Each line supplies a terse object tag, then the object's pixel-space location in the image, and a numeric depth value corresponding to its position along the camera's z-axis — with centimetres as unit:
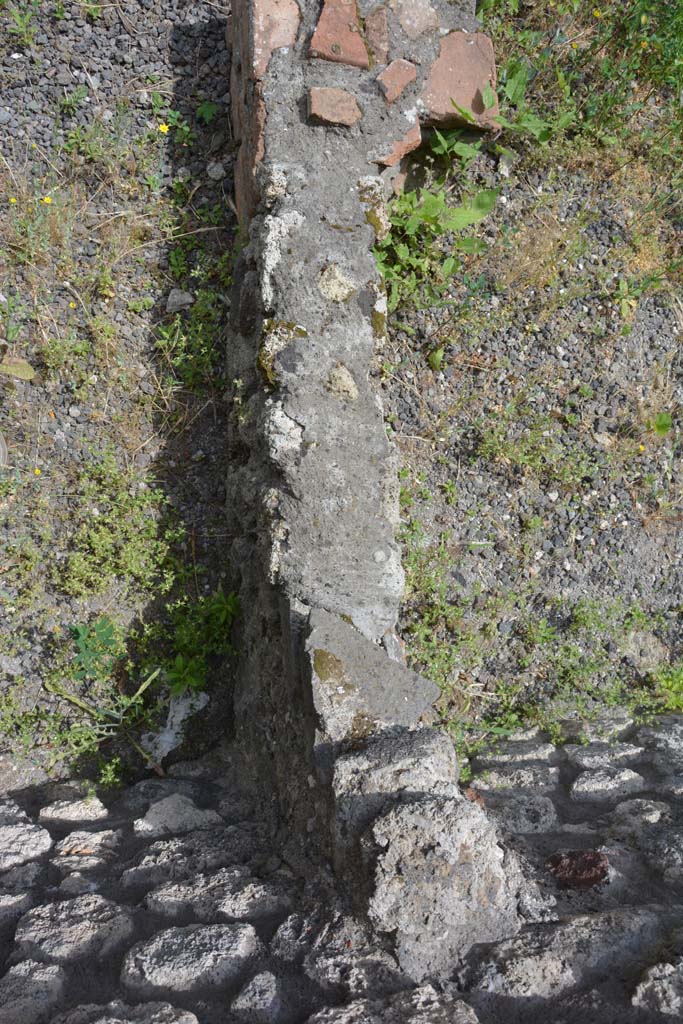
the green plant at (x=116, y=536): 277
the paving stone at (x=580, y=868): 192
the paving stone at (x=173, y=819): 221
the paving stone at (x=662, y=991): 146
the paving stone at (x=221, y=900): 181
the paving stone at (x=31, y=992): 155
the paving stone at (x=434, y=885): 162
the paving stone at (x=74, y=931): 171
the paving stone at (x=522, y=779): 250
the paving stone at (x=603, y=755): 260
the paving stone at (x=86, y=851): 206
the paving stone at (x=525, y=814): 226
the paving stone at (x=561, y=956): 156
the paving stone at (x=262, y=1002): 153
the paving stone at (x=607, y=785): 241
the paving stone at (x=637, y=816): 217
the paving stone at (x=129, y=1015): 148
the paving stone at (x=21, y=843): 209
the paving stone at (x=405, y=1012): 144
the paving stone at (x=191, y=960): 161
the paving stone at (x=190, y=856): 200
